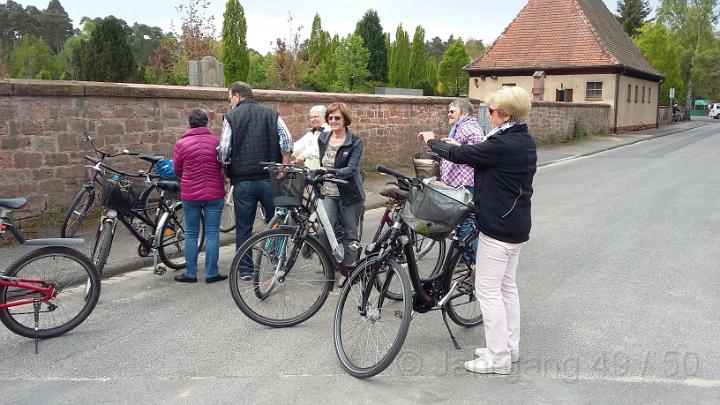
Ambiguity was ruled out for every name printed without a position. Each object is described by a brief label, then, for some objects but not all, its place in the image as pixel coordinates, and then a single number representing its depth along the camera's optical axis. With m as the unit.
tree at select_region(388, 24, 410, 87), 43.28
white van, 74.14
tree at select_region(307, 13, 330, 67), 39.69
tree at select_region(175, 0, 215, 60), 26.64
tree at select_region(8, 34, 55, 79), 55.66
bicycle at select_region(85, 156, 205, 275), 6.11
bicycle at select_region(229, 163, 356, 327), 5.05
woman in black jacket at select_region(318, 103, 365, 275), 5.85
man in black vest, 6.27
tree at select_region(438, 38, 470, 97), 51.91
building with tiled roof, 35.34
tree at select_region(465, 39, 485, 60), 93.04
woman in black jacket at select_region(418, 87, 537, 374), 4.06
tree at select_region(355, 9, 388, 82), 40.03
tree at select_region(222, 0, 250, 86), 27.25
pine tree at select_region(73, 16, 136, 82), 27.88
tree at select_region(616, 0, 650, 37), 67.62
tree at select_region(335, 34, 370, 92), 29.66
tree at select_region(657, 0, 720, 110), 69.75
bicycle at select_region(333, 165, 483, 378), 4.17
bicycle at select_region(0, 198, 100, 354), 4.67
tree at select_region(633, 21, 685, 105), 51.97
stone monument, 11.95
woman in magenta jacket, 6.23
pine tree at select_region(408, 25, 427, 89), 44.16
